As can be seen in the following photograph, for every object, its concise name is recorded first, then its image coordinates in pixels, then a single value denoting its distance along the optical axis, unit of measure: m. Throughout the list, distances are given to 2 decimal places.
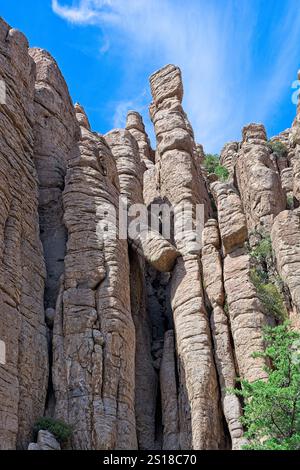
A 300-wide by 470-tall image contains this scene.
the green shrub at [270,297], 26.47
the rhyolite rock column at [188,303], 24.77
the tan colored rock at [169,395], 25.50
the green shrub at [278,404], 19.39
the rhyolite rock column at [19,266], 20.92
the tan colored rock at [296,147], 35.31
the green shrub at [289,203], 38.40
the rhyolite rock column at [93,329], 22.39
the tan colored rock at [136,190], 29.19
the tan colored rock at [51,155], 26.98
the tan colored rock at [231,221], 28.47
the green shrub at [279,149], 46.69
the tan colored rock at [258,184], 35.69
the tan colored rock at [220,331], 24.34
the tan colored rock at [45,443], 20.06
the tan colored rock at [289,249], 26.64
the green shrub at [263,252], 29.47
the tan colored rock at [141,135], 45.21
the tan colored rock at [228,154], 51.55
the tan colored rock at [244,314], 25.08
